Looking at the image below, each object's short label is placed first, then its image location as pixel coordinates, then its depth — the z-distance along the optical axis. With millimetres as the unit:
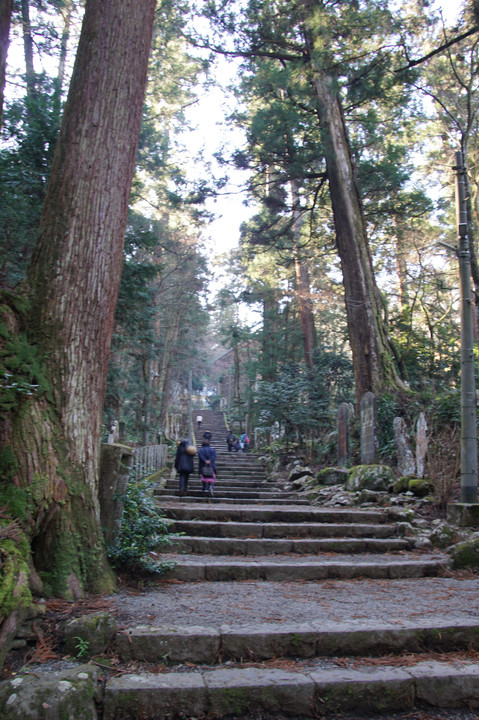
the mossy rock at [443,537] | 6062
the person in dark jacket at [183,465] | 10008
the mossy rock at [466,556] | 5195
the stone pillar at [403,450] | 8848
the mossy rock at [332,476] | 10320
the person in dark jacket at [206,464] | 10305
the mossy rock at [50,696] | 2322
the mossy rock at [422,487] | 7551
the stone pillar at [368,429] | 10047
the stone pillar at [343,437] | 11691
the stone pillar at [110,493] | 4305
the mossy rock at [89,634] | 2875
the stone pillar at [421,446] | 8115
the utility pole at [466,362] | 6336
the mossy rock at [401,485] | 7895
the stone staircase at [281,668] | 2648
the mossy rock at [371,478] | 8594
